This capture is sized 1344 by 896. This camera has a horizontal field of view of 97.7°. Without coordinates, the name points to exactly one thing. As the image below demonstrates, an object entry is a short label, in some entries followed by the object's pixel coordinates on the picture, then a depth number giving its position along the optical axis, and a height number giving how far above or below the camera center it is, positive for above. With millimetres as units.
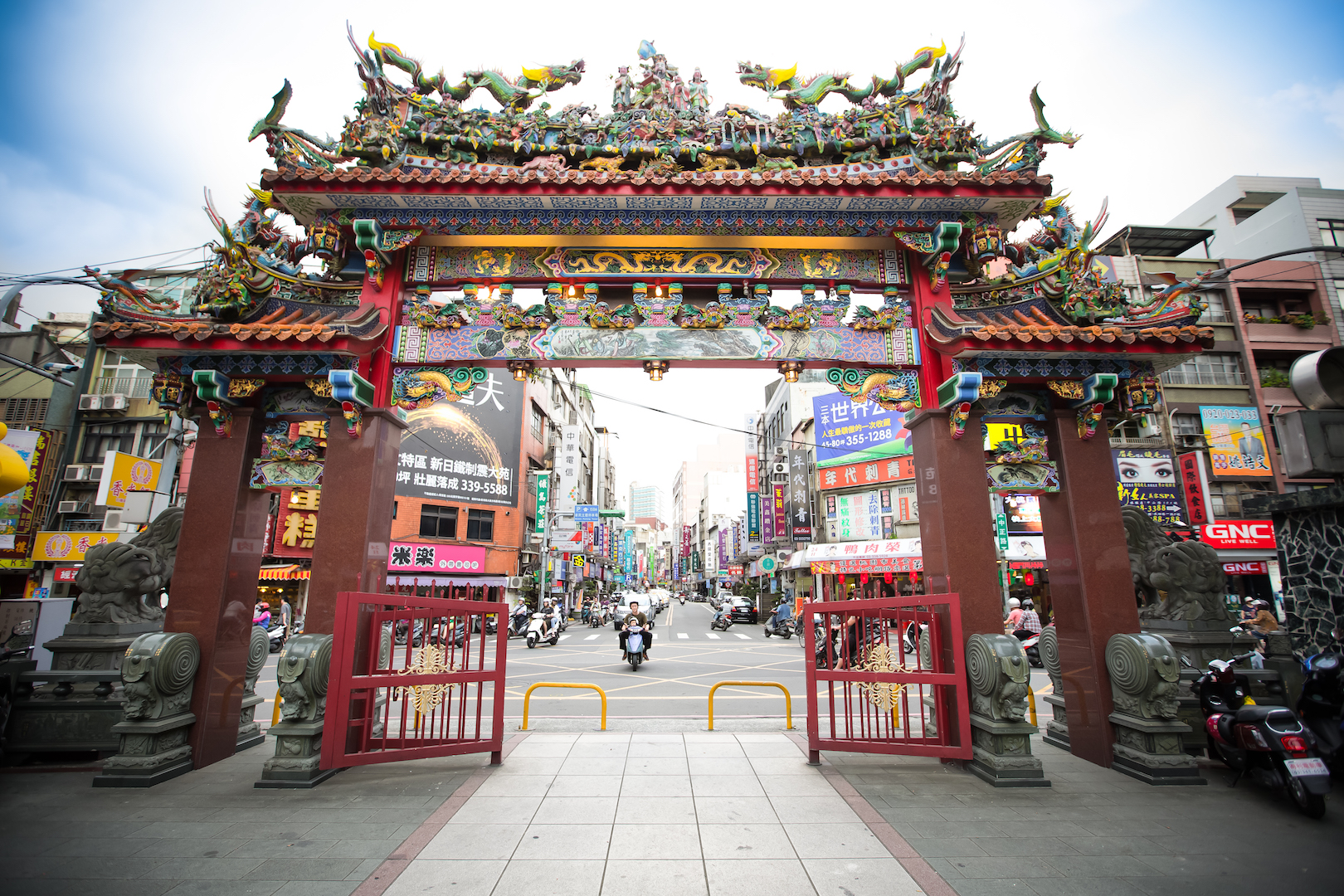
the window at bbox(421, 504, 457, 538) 27939 +2532
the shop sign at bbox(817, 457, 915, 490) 26406 +4778
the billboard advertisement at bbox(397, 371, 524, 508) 27562 +6210
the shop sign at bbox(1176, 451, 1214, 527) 21281 +3116
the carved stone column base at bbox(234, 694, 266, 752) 6926 -1806
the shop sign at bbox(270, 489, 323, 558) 25203 +2190
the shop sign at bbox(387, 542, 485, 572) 26078 +810
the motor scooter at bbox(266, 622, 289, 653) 19559 -1943
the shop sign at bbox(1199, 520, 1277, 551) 21781 +1547
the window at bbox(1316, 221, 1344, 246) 23141 +13384
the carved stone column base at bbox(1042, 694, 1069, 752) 6930 -1767
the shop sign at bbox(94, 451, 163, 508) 16141 +2648
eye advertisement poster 21703 +3459
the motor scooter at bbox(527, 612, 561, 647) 21328 -1974
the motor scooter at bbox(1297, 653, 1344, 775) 5367 -1168
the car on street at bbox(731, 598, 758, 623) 35125 -2058
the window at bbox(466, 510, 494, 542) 29641 +2494
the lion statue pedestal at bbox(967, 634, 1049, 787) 5598 -1368
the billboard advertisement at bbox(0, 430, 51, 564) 21578 +2199
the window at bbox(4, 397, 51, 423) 23266 +6371
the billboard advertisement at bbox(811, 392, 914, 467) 27031 +6785
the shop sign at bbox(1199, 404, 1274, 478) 22406 +5162
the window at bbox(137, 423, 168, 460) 23855 +5558
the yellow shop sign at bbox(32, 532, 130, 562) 20594 +1059
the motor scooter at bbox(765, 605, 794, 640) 25000 -2220
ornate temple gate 6367 +3181
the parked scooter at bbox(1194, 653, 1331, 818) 4750 -1397
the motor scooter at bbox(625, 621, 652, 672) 15625 -1866
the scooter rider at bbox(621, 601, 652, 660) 15998 -1190
